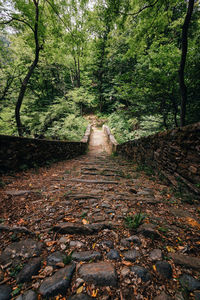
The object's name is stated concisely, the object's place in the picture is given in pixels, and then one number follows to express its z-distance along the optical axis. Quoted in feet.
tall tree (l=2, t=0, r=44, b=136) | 18.09
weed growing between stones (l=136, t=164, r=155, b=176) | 12.80
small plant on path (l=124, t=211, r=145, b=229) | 4.90
